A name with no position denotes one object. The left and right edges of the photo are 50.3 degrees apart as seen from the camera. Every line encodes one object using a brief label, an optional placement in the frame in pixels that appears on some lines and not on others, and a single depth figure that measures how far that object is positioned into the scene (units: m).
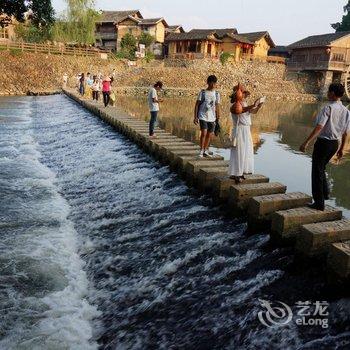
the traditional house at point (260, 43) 62.49
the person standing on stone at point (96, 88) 26.30
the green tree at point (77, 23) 47.19
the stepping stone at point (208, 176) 7.78
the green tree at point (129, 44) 55.07
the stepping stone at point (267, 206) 5.85
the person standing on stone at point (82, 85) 30.62
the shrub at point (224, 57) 57.62
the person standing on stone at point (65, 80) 42.28
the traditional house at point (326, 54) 52.59
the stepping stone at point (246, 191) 6.53
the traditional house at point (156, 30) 59.12
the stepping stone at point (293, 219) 5.25
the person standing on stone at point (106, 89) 20.94
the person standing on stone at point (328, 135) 5.18
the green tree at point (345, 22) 72.06
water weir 4.66
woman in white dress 6.78
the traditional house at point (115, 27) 59.44
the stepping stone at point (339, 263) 4.07
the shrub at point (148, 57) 54.59
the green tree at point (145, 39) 57.00
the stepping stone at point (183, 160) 9.10
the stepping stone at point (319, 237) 4.67
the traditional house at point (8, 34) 45.69
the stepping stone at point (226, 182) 7.16
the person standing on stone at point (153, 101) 11.93
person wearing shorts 8.68
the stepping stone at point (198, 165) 8.47
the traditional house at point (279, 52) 72.57
